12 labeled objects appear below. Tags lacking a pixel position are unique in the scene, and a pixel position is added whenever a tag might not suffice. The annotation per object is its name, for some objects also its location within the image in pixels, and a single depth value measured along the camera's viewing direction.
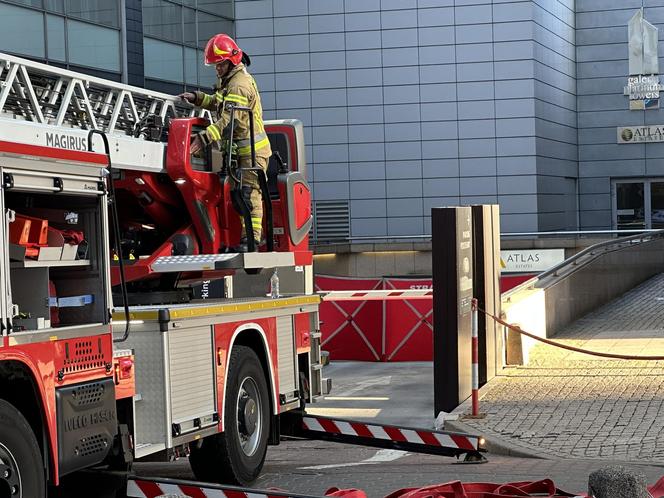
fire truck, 7.11
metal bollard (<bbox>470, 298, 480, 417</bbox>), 13.69
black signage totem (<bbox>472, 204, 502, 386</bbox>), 15.84
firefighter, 11.04
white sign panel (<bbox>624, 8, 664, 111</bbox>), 51.47
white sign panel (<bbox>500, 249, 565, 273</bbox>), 41.78
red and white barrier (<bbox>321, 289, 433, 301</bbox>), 22.08
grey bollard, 6.61
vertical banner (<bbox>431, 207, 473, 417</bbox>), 14.35
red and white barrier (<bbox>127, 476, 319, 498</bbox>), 8.14
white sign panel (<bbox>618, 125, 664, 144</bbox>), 52.09
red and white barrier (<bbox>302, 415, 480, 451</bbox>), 11.20
